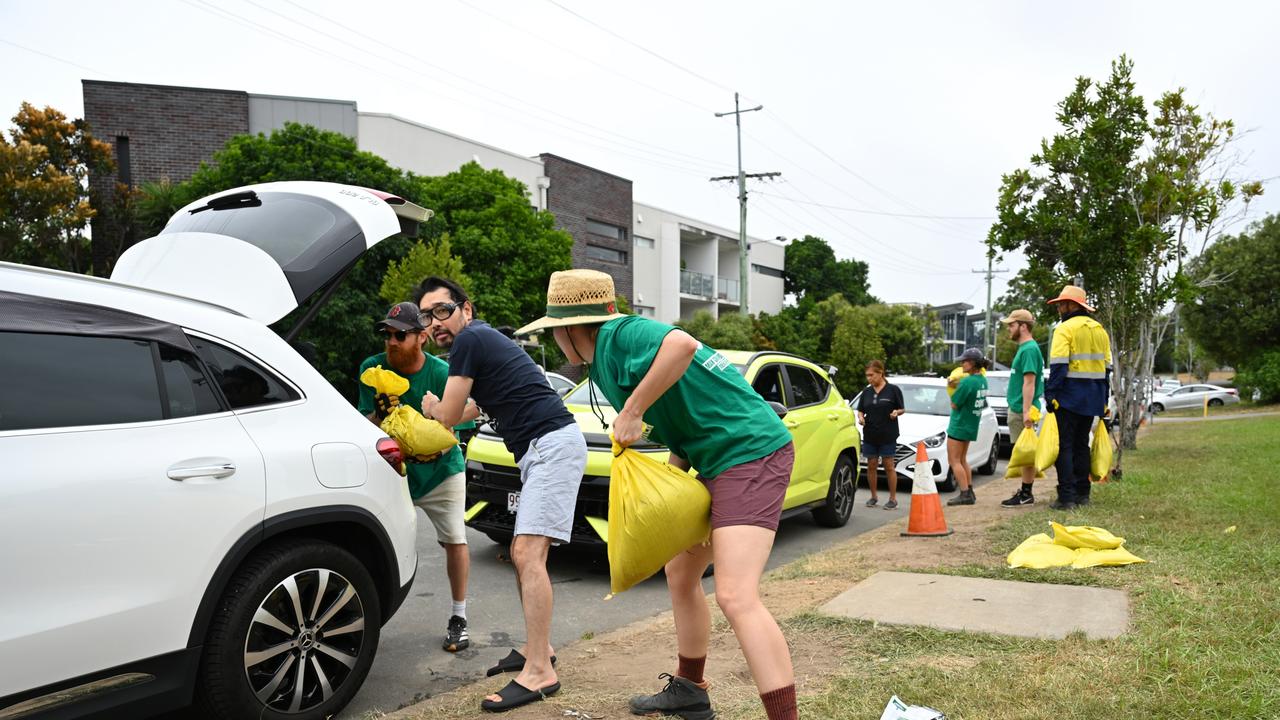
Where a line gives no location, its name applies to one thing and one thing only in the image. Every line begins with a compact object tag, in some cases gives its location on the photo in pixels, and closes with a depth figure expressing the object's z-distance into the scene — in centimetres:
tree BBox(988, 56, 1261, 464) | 1309
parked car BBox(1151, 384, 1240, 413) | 4219
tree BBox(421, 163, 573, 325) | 2817
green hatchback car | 624
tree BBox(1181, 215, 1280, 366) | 3691
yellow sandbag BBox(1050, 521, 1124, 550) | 605
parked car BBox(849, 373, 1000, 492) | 1129
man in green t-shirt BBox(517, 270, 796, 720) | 288
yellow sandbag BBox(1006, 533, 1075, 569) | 591
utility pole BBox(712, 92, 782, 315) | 3472
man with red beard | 455
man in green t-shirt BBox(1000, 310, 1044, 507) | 874
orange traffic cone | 776
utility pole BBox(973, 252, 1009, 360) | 6242
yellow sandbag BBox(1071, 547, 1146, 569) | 575
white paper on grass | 306
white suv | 277
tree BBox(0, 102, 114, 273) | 2169
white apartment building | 4397
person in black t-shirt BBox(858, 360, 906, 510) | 1001
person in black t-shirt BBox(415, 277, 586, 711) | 384
